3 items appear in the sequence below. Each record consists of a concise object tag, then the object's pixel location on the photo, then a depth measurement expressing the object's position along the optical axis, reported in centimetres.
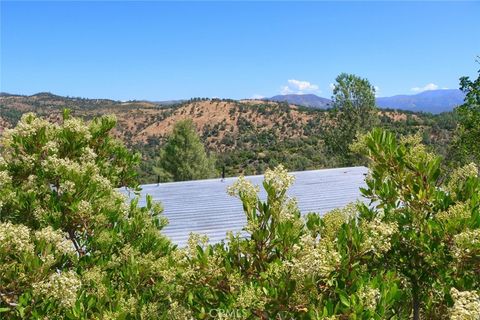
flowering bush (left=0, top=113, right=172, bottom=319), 353
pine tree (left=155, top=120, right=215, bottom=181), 3969
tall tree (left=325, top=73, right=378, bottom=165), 3612
